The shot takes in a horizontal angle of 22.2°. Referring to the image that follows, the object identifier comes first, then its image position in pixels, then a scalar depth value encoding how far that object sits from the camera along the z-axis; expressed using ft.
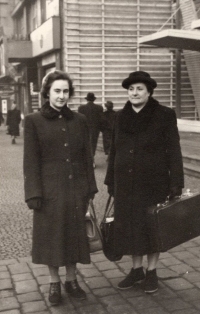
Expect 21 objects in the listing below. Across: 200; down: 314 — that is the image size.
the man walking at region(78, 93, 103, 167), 38.01
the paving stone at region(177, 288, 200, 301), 12.85
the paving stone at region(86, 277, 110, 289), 13.94
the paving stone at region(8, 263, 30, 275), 15.11
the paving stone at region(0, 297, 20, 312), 12.51
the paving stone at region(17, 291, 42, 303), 12.99
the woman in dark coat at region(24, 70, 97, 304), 12.62
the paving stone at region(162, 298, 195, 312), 12.29
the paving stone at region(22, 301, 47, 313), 12.34
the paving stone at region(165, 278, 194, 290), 13.62
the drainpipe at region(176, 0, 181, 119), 63.36
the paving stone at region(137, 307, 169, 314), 12.07
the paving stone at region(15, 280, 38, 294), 13.62
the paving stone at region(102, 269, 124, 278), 14.62
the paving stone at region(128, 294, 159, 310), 12.44
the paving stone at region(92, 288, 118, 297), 13.33
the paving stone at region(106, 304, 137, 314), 12.15
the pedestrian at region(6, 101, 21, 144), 62.85
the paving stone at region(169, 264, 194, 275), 14.88
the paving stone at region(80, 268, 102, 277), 14.77
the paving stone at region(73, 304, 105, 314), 12.21
